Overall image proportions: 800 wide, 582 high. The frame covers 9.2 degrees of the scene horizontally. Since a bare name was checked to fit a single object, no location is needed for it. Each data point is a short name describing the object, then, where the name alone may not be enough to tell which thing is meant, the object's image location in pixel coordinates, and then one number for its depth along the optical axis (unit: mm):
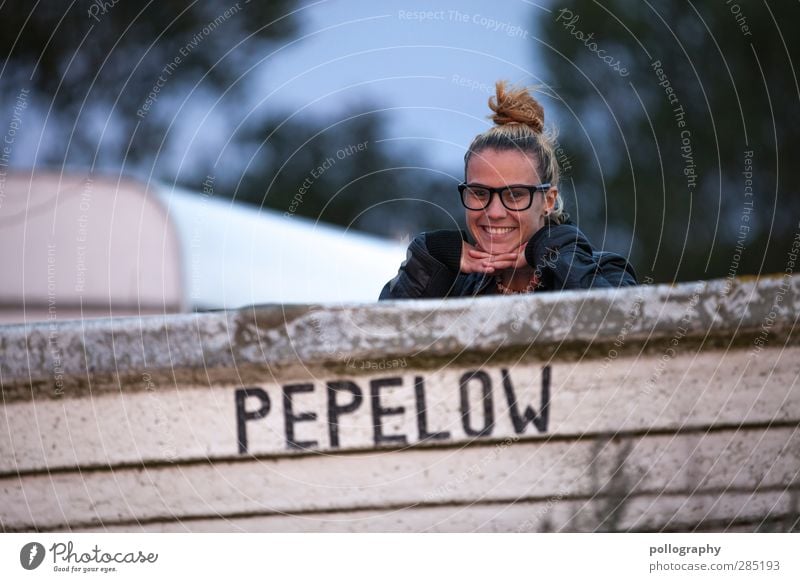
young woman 7897
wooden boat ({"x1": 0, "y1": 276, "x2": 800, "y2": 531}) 7690
